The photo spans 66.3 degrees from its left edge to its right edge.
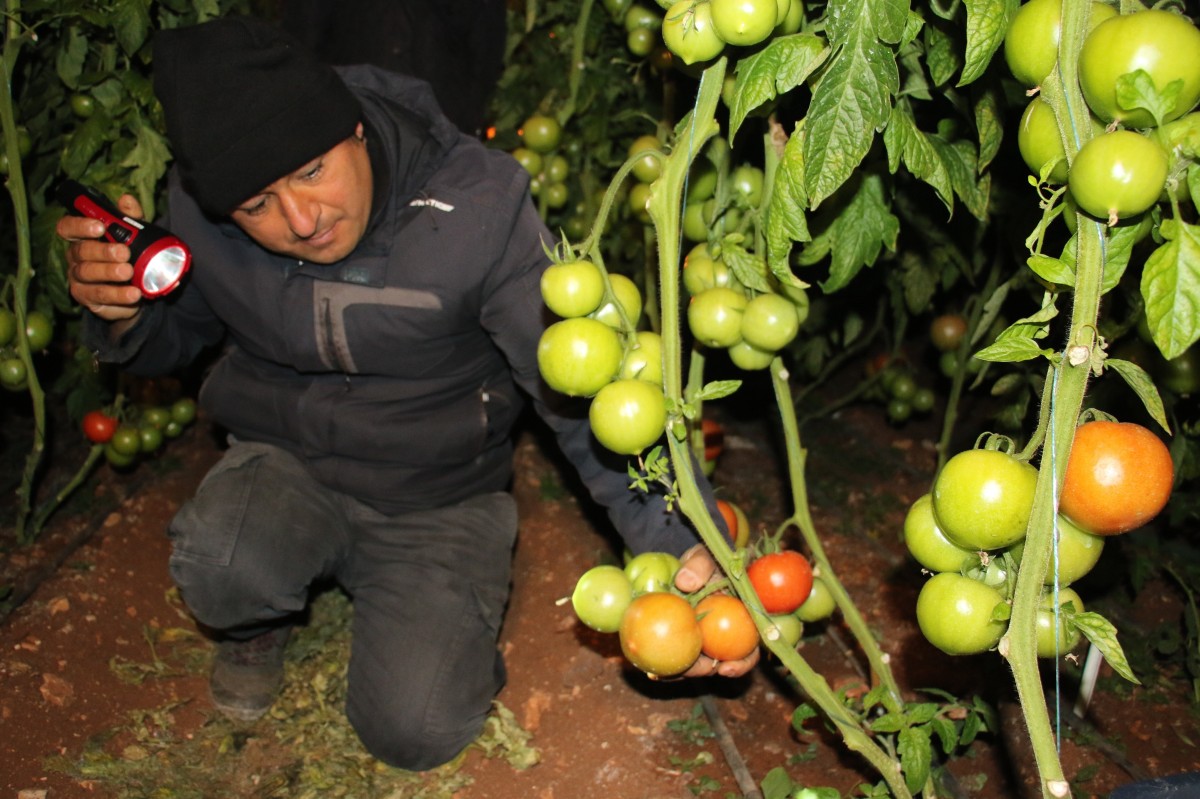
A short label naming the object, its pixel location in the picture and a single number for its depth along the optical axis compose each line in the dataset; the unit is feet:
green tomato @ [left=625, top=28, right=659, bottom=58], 7.32
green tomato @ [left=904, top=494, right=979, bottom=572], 3.39
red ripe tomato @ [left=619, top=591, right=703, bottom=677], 4.39
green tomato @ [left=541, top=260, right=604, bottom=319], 4.16
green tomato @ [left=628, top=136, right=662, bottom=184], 7.20
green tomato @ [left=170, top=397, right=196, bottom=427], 10.00
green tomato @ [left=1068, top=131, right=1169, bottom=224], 2.46
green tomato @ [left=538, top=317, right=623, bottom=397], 4.18
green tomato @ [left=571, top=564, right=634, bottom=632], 4.76
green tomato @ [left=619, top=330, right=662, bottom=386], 4.42
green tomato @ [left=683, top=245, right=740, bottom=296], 5.50
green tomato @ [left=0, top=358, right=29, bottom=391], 8.08
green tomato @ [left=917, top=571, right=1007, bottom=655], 3.17
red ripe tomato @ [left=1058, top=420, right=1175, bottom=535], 2.86
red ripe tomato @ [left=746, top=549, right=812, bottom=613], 5.16
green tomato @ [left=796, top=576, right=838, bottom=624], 5.91
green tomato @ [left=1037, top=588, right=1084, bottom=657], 3.15
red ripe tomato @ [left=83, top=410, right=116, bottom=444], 9.09
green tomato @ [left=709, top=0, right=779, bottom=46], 3.56
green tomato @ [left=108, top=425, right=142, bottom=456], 9.14
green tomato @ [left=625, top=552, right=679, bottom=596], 4.83
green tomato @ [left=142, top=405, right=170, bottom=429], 9.60
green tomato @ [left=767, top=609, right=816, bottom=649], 5.45
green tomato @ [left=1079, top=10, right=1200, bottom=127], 2.50
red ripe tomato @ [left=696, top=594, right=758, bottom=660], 4.65
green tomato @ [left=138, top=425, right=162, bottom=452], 9.38
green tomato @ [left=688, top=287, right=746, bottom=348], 5.23
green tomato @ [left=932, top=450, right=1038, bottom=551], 2.97
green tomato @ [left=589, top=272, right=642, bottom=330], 4.45
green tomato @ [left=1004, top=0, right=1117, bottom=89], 2.80
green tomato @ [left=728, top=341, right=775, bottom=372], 5.42
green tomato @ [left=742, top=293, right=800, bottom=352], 5.03
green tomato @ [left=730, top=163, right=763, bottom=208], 5.49
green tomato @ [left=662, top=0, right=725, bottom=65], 3.75
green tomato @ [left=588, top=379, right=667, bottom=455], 4.15
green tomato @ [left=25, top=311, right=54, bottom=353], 8.17
